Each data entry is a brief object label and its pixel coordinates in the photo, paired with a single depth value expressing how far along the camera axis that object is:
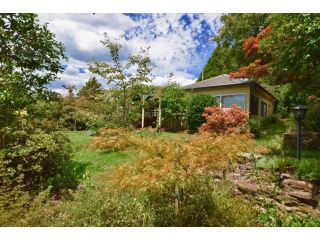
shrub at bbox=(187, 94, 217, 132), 7.30
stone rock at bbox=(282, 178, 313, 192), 2.83
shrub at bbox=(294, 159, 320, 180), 2.95
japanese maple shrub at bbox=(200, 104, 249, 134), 5.91
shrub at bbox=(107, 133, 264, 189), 2.13
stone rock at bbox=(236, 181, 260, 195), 2.98
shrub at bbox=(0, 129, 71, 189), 2.97
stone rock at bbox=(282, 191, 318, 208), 2.72
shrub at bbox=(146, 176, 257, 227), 2.45
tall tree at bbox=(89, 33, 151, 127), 6.08
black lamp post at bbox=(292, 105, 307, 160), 3.44
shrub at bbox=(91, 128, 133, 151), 2.59
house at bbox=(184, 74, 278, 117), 8.30
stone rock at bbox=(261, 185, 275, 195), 2.91
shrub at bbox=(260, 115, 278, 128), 7.92
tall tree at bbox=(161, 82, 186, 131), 7.83
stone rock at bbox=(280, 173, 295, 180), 3.02
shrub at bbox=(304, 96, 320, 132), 4.91
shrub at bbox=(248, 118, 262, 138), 6.43
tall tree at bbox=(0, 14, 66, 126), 3.14
